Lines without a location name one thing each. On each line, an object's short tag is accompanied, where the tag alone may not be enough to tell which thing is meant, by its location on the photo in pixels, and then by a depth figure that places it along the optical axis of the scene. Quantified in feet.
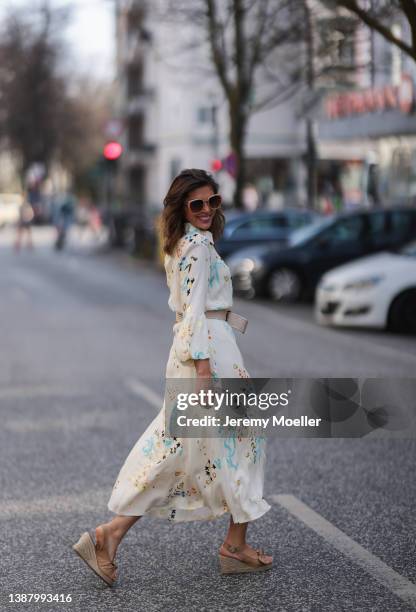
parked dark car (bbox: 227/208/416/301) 62.95
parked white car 48.44
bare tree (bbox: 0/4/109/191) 222.07
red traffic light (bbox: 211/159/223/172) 108.37
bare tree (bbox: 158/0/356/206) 76.87
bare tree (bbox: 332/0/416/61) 39.86
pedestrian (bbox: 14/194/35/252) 129.08
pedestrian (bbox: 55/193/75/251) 129.90
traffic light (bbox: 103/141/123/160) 106.81
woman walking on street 15.80
